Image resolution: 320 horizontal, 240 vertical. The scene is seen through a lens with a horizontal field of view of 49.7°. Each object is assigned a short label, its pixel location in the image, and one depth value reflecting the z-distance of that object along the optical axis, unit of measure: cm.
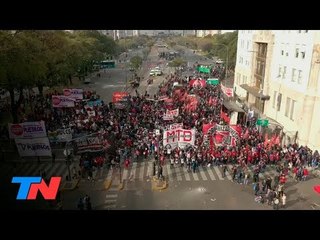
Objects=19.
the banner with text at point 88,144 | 2636
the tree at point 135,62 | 9788
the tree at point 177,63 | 10100
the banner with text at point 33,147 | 2572
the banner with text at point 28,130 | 2506
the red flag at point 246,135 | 3146
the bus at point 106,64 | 9846
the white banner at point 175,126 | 2611
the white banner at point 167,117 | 3506
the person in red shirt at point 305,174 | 2653
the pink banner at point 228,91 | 4009
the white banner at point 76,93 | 4054
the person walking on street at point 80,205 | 2127
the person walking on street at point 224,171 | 2664
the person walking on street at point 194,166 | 2727
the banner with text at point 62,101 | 3779
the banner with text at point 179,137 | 2619
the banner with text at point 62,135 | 2910
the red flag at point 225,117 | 3703
